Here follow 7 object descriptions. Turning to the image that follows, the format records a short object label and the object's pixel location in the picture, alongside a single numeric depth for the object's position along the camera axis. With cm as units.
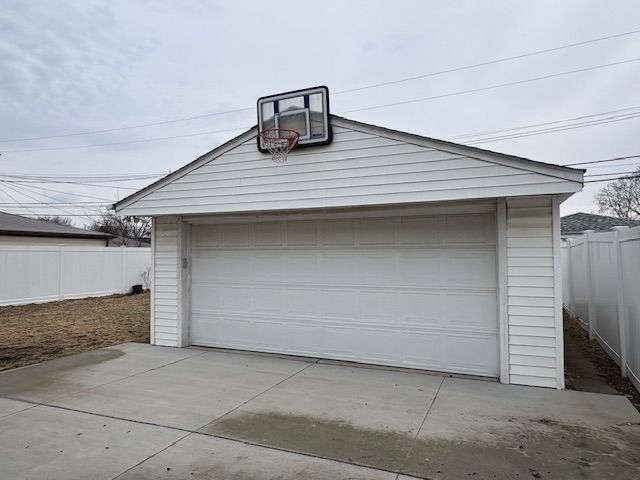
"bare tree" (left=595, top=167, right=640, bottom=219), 2827
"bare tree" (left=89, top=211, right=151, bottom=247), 4034
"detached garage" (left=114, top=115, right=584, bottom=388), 518
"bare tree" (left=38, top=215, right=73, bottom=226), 4396
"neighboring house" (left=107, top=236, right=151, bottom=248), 2812
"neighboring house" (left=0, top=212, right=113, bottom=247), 1506
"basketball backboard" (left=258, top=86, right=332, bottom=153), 594
